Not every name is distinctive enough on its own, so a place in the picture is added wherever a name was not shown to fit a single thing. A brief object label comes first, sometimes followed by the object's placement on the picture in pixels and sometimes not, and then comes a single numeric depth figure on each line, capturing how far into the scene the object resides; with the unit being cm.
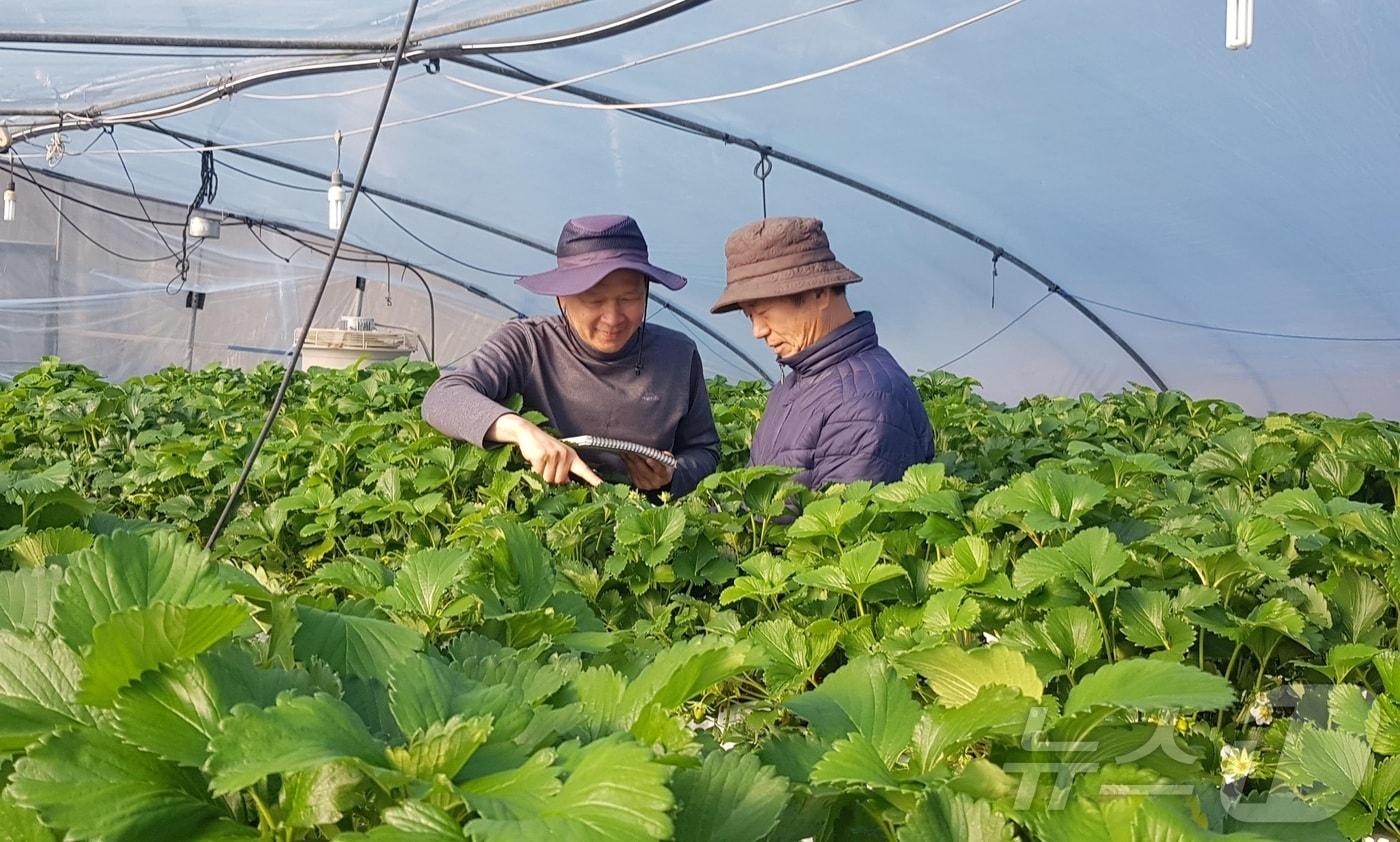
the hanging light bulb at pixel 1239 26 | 345
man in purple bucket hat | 263
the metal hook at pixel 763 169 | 773
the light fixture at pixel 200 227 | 1049
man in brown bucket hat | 246
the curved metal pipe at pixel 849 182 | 745
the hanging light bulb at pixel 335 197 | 755
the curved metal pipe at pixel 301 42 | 613
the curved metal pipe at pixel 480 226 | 1099
